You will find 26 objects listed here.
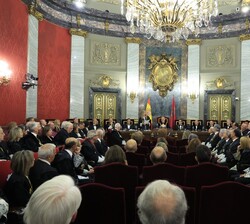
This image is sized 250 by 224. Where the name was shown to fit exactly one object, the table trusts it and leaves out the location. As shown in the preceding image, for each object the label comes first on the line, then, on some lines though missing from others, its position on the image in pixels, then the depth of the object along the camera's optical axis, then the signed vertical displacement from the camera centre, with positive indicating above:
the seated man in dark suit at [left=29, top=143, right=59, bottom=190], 3.85 -0.74
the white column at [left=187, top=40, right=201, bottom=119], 17.62 +1.92
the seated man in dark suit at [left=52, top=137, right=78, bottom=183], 4.74 -0.79
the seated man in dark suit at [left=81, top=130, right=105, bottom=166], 6.78 -0.93
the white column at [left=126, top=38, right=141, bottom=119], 17.55 +1.97
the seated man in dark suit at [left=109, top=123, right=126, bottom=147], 10.66 -0.96
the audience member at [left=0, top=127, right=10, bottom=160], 5.64 -0.77
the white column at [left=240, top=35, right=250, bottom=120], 16.56 +1.86
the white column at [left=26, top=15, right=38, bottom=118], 12.52 +2.02
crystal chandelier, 9.47 +3.15
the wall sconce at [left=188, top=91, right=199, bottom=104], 17.59 +0.96
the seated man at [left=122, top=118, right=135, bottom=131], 15.54 -0.74
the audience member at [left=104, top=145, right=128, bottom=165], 4.84 -0.70
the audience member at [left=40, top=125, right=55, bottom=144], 7.59 -0.62
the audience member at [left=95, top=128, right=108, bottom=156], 8.03 -0.87
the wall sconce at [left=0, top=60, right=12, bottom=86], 9.62 +1.11
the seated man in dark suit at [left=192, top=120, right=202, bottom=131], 15.94 -0.71
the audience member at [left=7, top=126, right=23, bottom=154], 6.19 -0.62
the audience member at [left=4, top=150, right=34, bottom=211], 3.43 -0.82
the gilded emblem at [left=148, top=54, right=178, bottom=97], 17.92 +2.22
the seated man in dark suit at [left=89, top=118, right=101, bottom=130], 14.65 -0.69
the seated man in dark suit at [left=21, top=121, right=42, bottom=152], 6.73 -0.65
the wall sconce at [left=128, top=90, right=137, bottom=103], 17.52 +0.90
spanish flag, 16.14 +0.17
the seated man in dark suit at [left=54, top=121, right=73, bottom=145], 8.26 -0.62
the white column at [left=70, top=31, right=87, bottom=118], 16.38 +1.85
